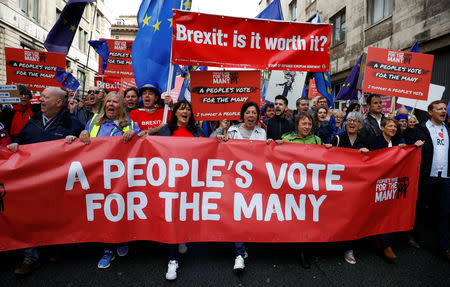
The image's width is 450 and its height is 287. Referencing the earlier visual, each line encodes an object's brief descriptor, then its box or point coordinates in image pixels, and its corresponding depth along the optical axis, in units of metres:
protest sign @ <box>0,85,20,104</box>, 4.08
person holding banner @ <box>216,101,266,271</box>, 3.58
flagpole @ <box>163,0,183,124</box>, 3.74
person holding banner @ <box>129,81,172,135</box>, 3.96
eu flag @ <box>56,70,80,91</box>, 6.55
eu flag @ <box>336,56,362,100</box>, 7.28
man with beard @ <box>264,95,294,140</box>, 4.53
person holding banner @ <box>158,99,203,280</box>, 3.44
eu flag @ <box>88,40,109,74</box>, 7.20
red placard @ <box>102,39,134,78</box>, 7.29
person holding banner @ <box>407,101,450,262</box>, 3.60
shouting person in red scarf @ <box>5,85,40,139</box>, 4.48
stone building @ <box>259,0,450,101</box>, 8.99
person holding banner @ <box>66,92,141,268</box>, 3.25
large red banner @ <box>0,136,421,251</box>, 2.91
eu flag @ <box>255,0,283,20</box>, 5.82
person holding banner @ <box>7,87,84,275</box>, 3.13
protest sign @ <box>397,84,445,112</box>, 6.44
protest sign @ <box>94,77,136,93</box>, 7.91
